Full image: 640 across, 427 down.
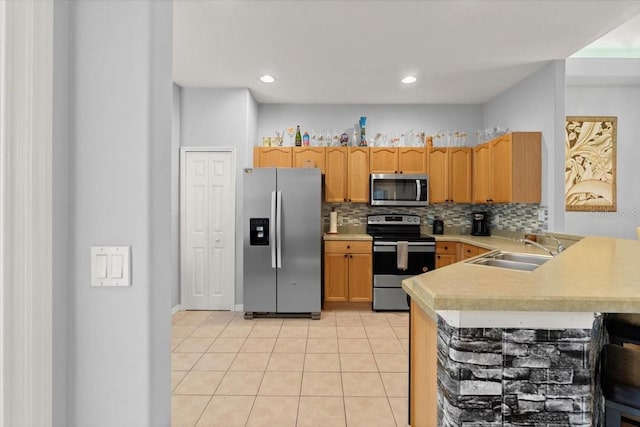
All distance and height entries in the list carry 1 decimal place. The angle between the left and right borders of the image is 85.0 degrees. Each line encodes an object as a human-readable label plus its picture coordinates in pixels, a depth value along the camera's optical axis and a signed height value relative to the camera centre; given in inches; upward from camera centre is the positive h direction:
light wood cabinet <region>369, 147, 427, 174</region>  191.6 +29.1
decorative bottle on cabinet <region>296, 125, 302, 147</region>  191.6 +40.8
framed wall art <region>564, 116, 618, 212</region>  183.2 +25.5
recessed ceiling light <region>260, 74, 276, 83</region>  160.4 +62.6
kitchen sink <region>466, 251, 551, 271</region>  86.7 -12.3
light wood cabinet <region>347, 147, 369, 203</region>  191.6 +21.2
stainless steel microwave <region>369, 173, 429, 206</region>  187.5 +12.4
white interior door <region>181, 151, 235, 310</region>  176.1 -9.0
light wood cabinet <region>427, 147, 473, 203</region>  191.3 +21.4
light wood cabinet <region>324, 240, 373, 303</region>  179.0 -29.5
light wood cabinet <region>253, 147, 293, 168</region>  189.5 +30.1
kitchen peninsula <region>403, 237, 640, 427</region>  44.6 -18.3
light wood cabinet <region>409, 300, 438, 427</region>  59.5 -29.3
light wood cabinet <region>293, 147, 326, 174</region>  190.7 +31.4
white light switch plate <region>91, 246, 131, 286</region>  41.2 -6.3
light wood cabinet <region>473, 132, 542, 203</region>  150.3 +20.0
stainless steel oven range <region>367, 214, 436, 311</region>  176.6 -26.5
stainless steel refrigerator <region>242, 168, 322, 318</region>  164.1 -13.5
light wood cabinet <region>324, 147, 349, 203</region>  191.6 +20.7
